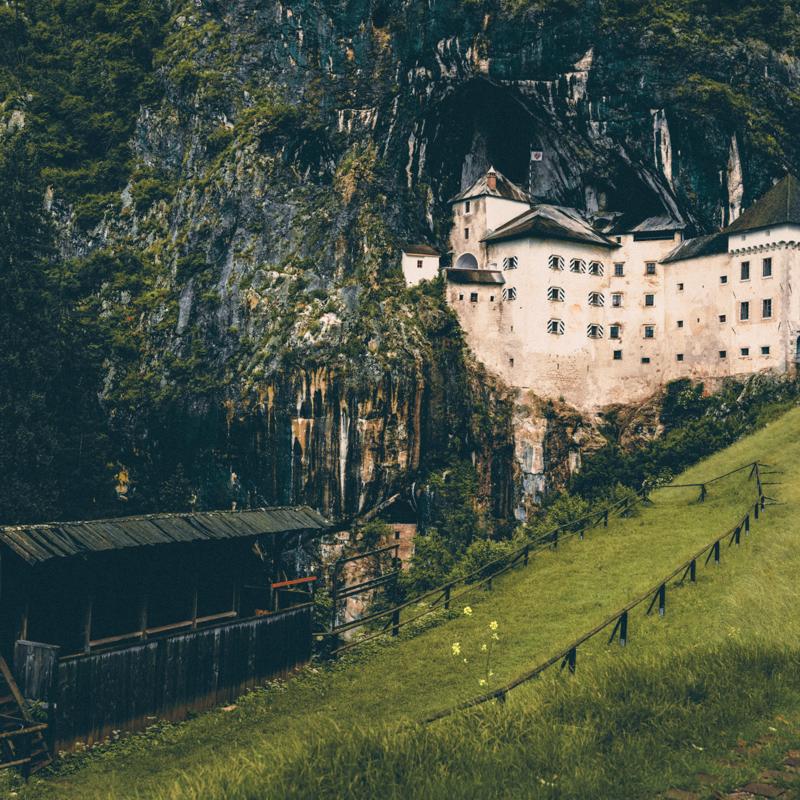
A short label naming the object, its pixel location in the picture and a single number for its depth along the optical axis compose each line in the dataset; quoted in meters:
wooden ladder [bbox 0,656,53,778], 25.72
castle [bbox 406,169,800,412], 68.25
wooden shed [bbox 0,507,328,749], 27.17
